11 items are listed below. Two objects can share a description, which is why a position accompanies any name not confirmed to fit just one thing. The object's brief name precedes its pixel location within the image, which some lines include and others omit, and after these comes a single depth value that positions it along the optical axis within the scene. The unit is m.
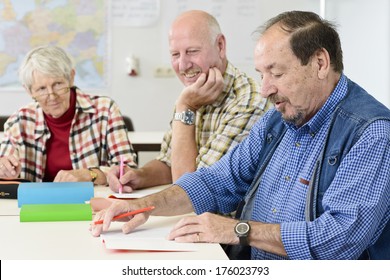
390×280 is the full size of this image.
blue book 2.16
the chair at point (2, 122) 4.36
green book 1.96
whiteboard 5.29
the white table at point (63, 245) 1.57
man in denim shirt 1.63
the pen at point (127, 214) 1.78
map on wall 5.22
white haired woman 2.94
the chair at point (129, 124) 4.44
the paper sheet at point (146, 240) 1.61
